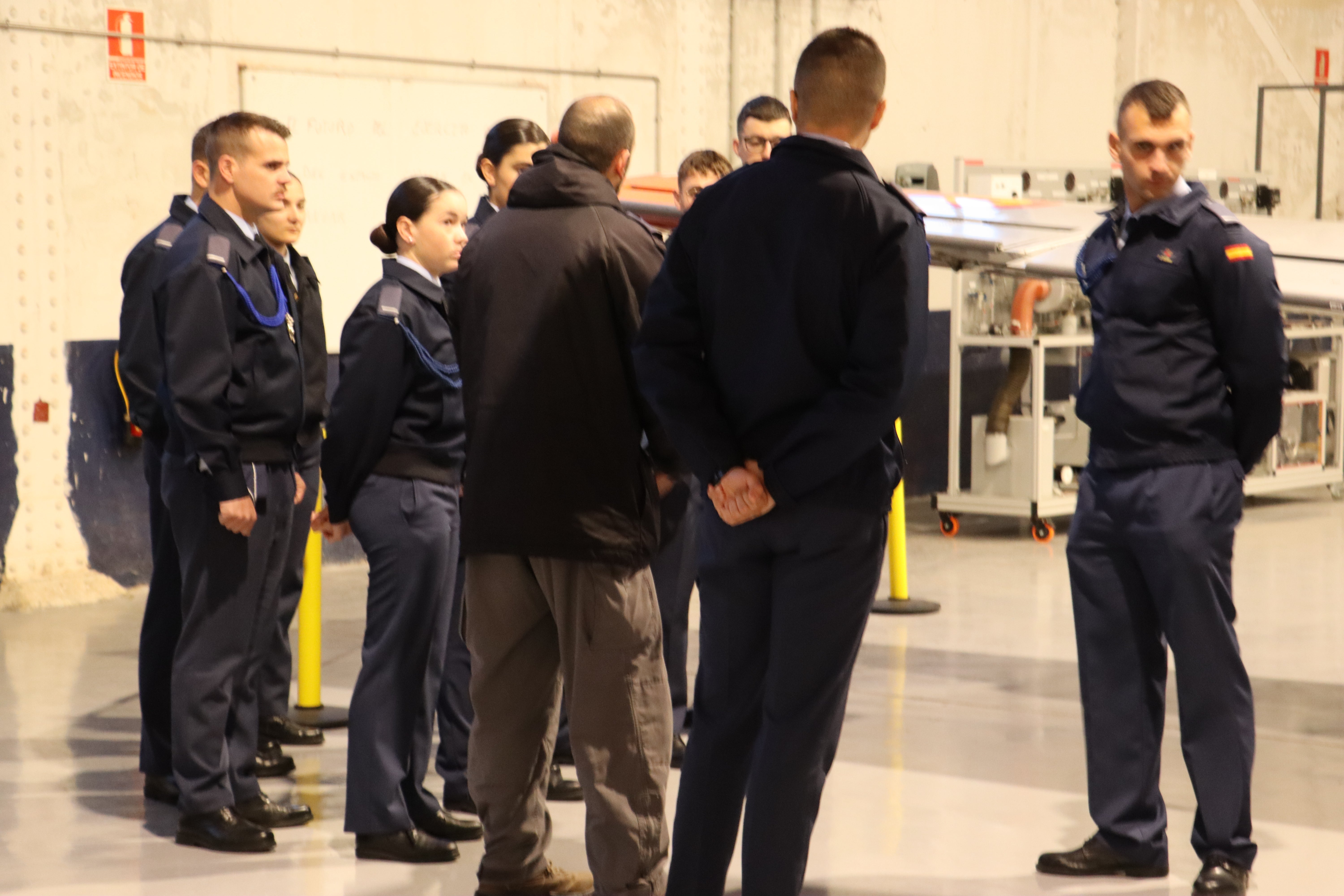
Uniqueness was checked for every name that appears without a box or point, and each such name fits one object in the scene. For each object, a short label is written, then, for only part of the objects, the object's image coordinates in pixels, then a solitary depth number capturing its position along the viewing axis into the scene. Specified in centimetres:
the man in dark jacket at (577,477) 665
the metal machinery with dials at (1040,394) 1437
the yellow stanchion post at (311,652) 1091
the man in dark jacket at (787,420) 567
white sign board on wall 1595
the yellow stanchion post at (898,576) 1459
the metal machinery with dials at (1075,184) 1951
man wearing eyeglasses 1084
